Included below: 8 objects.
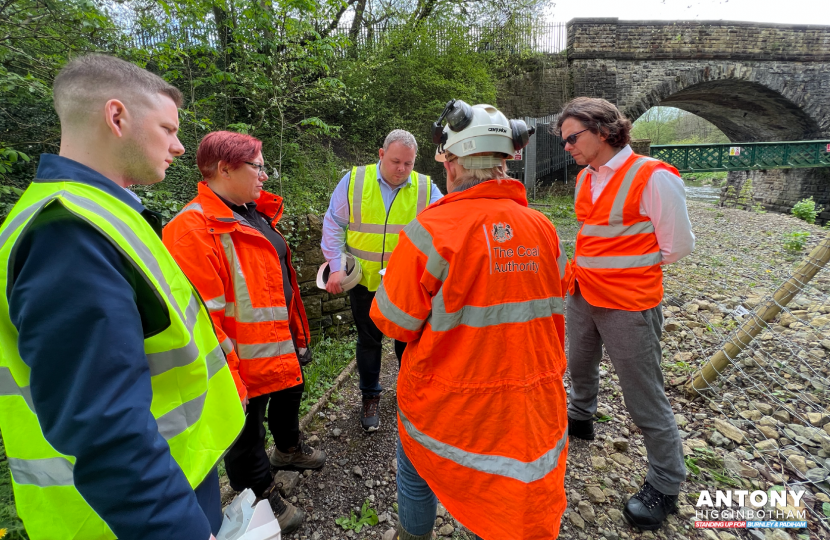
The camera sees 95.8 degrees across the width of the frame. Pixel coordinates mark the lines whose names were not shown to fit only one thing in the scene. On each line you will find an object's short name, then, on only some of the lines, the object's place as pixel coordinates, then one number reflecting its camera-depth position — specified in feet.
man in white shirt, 6.55
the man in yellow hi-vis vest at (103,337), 2.27
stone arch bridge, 42.93
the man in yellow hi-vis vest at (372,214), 8.91
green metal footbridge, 38.32
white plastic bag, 3.33
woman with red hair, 5.32
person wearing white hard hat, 4.24
